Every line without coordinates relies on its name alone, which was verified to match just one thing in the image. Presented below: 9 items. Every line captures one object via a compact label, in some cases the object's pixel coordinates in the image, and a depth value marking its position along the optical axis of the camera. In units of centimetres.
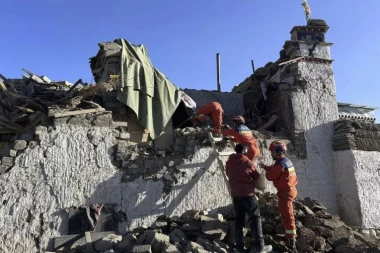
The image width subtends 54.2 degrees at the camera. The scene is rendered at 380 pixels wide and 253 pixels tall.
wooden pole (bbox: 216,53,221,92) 1486
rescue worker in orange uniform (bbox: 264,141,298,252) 604
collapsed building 666
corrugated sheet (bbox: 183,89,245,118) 1067
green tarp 785
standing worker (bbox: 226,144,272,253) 588
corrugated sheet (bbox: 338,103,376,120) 1130
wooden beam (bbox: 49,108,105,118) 704
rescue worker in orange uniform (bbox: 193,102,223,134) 811
